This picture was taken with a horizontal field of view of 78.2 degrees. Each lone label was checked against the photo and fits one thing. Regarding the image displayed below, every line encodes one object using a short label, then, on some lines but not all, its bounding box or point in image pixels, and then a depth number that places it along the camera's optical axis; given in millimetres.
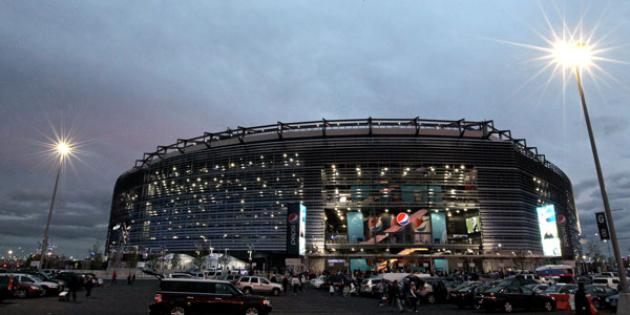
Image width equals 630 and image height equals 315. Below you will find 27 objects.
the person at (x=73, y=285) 23734
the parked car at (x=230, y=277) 36778
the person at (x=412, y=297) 21547
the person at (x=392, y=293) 23416
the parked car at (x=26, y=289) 25073
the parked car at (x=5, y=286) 20531
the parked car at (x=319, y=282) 45594
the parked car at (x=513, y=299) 21172
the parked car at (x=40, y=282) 25500
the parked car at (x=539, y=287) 23312
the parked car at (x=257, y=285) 32209
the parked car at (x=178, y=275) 36844
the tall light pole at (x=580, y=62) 16839
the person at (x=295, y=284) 38344
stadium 80000
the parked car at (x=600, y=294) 22644
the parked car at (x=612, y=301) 21109
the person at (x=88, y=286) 27531
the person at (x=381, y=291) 25611
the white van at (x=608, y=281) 30797
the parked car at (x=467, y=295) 24300
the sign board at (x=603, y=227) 17712
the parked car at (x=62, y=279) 29947
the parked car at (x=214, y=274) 39175
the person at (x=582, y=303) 14555
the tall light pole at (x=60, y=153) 33466
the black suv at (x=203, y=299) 15969
